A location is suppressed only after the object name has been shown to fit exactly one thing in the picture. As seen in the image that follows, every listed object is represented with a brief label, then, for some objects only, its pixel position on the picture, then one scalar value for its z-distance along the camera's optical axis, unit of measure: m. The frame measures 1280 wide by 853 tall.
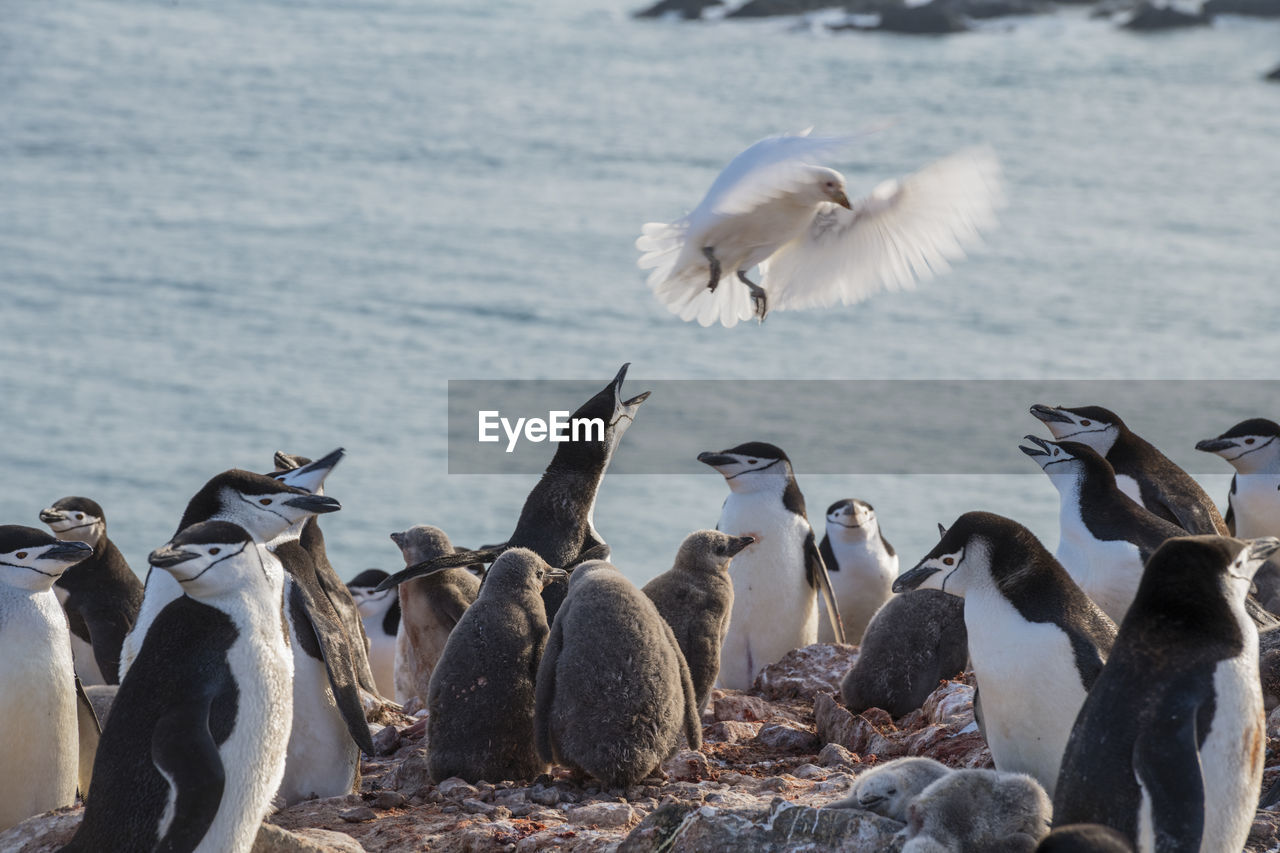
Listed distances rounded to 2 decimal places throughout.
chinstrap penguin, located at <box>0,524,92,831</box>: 8.73
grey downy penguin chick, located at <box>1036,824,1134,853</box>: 4.86
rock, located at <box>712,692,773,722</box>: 10.56
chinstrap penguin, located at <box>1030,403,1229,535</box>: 11.34
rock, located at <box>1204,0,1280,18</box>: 91.12
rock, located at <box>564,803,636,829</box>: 7.72
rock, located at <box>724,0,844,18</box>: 89.06
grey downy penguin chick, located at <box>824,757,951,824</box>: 6.95
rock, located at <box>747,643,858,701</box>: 11.49
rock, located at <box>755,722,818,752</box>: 9.47
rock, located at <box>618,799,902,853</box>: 6.57
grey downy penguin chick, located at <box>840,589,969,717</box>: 10.27
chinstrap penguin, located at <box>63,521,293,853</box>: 6.70
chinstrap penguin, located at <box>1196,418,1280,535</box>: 13.91
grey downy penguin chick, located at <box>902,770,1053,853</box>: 6.39
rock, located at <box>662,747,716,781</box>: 8.62
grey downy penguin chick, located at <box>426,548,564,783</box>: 8.54
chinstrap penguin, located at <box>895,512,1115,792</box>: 7.72
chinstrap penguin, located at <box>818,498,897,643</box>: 15.11
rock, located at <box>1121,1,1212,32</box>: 90.12
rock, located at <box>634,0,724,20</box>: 95.75
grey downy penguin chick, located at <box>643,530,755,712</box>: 10.06
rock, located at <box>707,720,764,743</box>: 9.73
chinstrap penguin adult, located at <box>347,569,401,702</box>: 15.61
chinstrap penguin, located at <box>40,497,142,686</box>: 11.93
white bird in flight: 13.03
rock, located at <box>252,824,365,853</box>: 7.20
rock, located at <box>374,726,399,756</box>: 10.08
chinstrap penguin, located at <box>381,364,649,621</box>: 11.37
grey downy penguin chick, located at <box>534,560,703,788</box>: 8.14
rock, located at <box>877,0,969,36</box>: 86.75
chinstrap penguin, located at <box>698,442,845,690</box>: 13.03
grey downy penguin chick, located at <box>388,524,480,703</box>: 11.35
